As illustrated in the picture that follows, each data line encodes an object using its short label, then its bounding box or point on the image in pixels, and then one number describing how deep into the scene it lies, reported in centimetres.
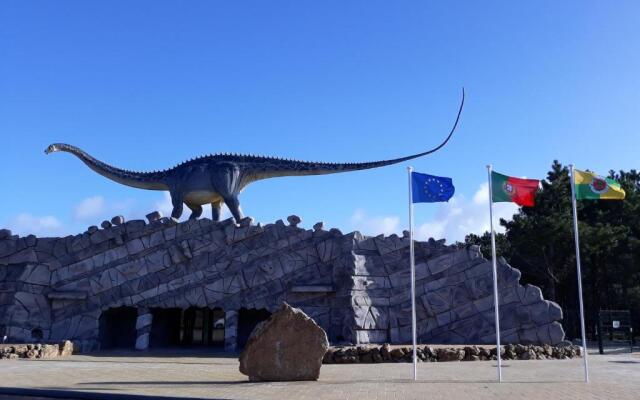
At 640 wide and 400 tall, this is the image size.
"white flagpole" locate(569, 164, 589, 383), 1017
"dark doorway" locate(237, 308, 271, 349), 2222
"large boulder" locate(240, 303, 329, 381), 1002
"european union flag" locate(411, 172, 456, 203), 1186
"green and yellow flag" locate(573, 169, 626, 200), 1124
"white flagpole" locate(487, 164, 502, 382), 1056
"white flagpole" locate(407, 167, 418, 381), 1048
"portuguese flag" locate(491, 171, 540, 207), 1136
